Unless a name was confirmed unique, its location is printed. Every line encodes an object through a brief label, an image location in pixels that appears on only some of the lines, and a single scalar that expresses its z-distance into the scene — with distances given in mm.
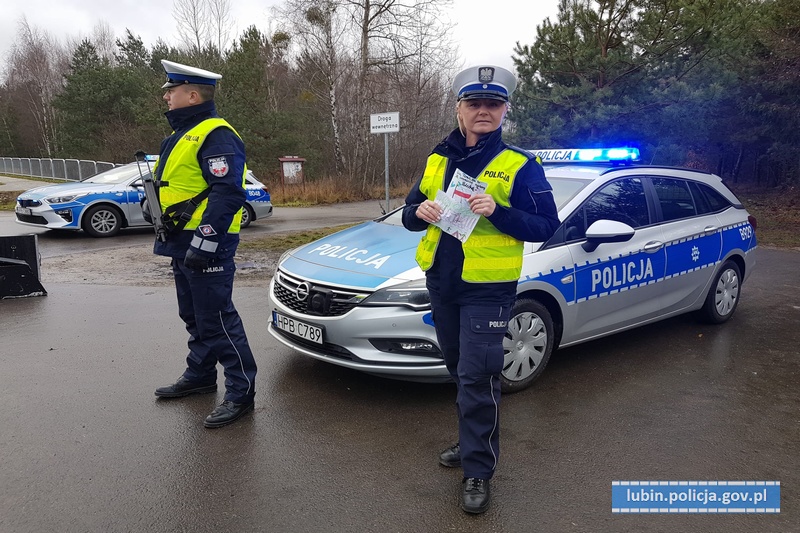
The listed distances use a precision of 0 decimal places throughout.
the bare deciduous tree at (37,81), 47094
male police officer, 3264
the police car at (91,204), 10539
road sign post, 11742
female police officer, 2584
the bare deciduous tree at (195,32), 30516
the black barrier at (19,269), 6371
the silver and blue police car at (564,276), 3584
